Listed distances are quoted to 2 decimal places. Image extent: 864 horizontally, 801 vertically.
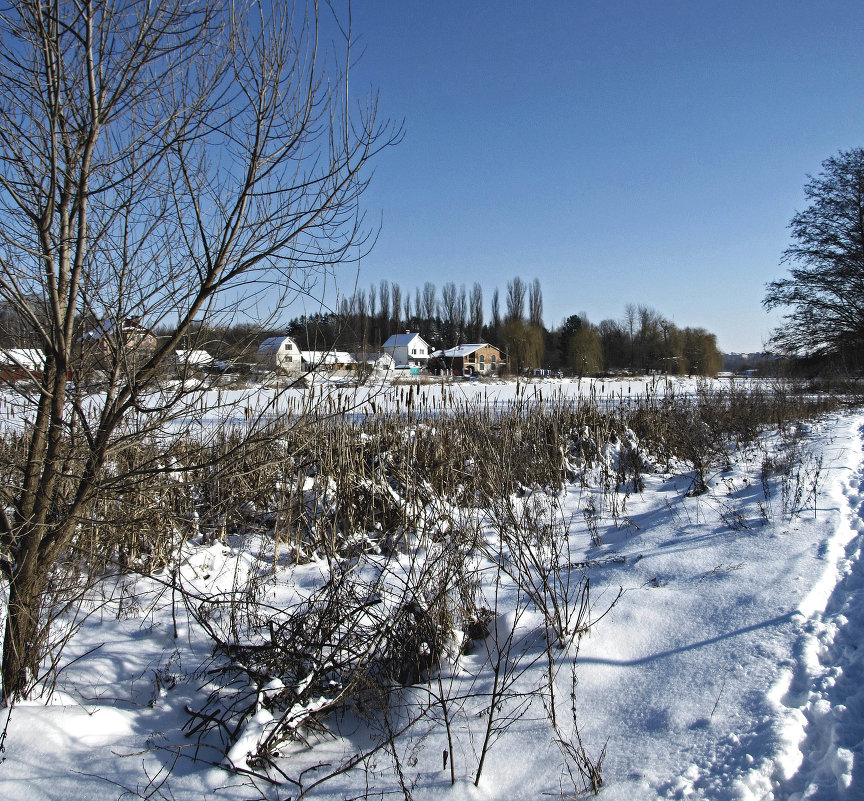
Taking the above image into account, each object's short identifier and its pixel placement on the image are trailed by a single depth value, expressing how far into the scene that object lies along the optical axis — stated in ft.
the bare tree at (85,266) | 7.12
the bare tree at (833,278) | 65.51
